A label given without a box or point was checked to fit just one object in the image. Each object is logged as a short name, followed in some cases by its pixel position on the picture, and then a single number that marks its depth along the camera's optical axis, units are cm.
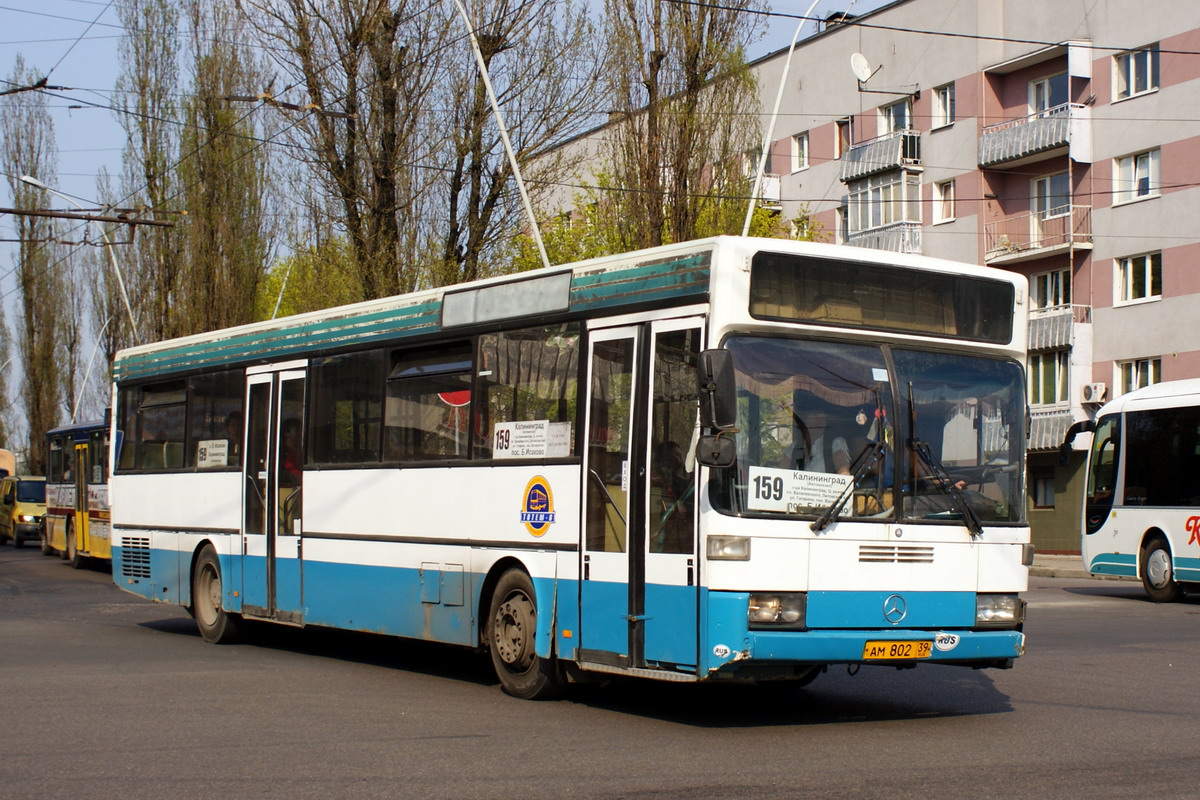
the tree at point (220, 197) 3800
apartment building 3912
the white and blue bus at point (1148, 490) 2238
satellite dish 4691
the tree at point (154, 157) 3938
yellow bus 2925
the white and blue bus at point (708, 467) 912
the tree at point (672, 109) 2778
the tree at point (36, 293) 5584
